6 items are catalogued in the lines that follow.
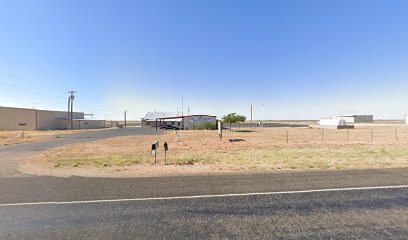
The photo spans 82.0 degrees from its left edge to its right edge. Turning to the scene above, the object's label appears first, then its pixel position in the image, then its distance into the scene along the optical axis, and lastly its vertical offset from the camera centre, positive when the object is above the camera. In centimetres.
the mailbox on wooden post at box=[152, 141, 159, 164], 1149 -118
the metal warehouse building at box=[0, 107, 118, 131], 5604 +93
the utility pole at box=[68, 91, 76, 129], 6562 +660
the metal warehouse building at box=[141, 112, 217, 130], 6469 +80
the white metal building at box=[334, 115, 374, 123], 10725 +219
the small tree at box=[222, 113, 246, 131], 4878 +101
